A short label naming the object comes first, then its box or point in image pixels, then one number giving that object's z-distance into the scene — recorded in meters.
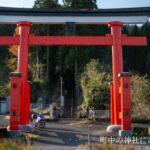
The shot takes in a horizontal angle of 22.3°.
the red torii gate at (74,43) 20.55
